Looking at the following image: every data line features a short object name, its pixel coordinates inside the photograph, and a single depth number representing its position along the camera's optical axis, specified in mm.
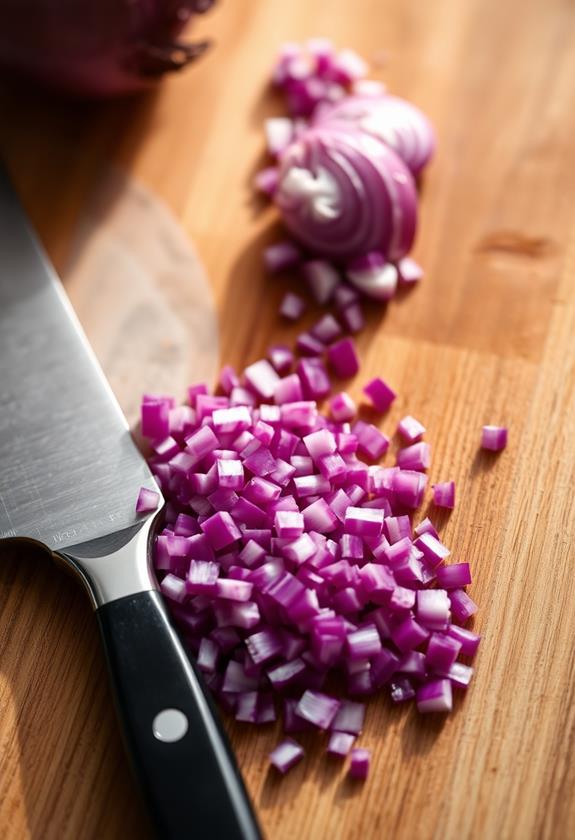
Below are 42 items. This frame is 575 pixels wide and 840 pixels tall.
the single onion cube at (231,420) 430
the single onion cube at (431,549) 418
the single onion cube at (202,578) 408
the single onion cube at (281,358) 451
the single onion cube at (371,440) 438
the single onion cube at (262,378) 447
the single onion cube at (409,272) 464
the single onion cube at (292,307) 462
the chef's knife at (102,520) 380
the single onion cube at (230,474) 419
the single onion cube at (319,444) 428
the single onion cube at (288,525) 412
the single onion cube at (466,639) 410
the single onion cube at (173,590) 410
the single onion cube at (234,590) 405
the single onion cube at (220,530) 414
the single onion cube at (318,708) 402
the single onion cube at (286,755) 399
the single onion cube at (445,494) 428
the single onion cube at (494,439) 436
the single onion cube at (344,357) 451
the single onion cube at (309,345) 455
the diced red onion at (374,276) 459
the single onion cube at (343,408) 444
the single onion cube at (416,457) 435
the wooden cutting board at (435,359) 399
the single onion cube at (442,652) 406
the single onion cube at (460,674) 406
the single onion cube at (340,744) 400
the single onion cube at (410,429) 439
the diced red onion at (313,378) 448
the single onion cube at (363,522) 418
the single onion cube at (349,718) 403
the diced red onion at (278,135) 488
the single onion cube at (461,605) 415
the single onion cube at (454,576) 416
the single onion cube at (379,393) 445
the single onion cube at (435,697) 403
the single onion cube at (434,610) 411
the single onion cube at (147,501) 414
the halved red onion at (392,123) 465
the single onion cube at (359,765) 398
